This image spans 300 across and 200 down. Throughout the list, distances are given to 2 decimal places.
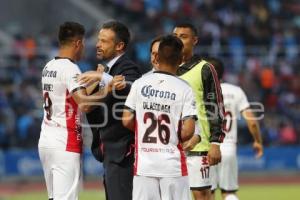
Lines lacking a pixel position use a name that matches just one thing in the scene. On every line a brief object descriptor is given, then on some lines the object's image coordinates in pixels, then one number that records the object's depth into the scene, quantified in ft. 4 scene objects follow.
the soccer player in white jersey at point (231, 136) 87.76
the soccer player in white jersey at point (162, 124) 52.29
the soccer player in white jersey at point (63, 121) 59.52
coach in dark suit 57.31
